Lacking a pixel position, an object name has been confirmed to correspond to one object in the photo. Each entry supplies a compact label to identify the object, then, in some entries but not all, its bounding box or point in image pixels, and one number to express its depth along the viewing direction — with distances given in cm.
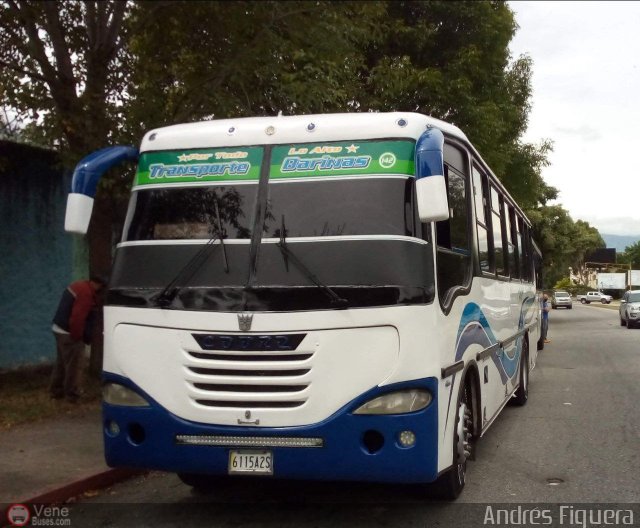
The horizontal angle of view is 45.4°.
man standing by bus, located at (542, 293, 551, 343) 2280
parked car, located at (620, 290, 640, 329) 3169
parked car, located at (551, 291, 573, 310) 6462
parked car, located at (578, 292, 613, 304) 8506
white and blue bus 466
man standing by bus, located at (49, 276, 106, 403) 916
